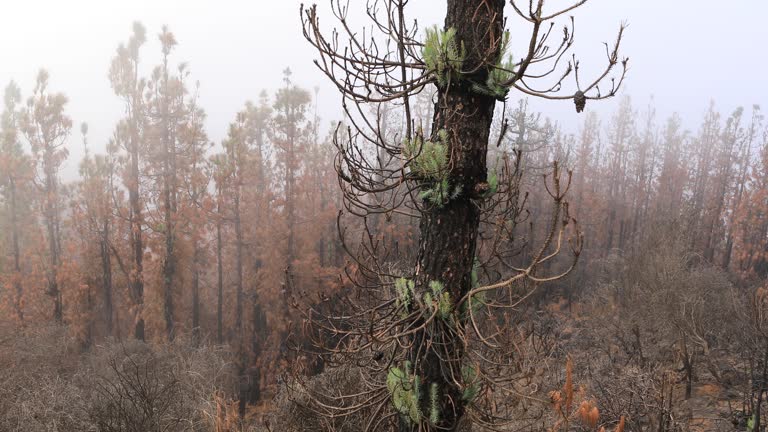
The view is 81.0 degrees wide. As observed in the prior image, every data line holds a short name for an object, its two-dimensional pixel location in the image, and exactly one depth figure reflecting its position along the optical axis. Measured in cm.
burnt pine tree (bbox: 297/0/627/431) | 316
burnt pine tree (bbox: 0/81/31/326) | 2311
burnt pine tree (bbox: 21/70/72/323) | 2391
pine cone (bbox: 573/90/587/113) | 299
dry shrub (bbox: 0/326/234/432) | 798
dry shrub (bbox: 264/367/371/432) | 716
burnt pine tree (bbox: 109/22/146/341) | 1991
